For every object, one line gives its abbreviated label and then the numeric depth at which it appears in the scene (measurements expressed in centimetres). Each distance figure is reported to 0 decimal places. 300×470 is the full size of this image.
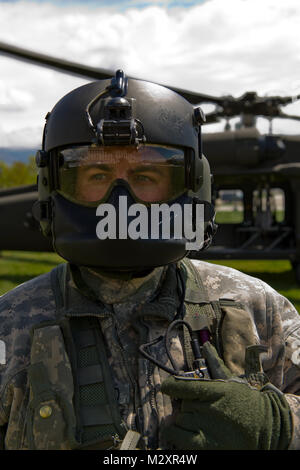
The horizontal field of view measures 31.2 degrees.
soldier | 149
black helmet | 169
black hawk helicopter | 923
